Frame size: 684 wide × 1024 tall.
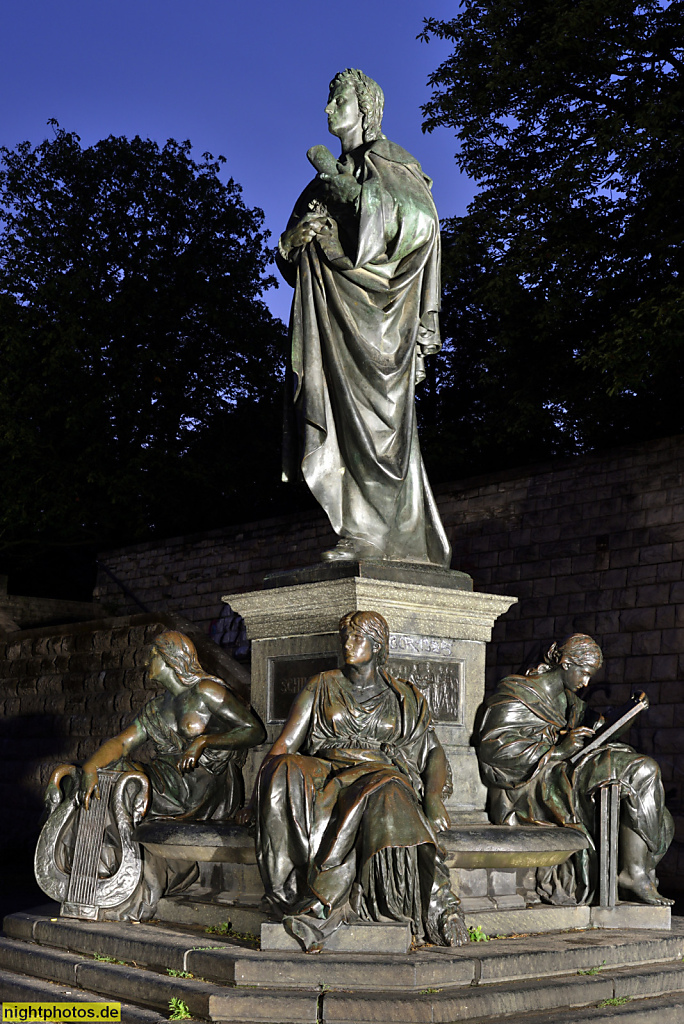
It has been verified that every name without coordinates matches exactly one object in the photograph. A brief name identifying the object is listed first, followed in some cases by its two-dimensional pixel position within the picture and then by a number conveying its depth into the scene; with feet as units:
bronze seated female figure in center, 15.94
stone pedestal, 18.79
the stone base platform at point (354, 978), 14.30
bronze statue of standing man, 20.08
